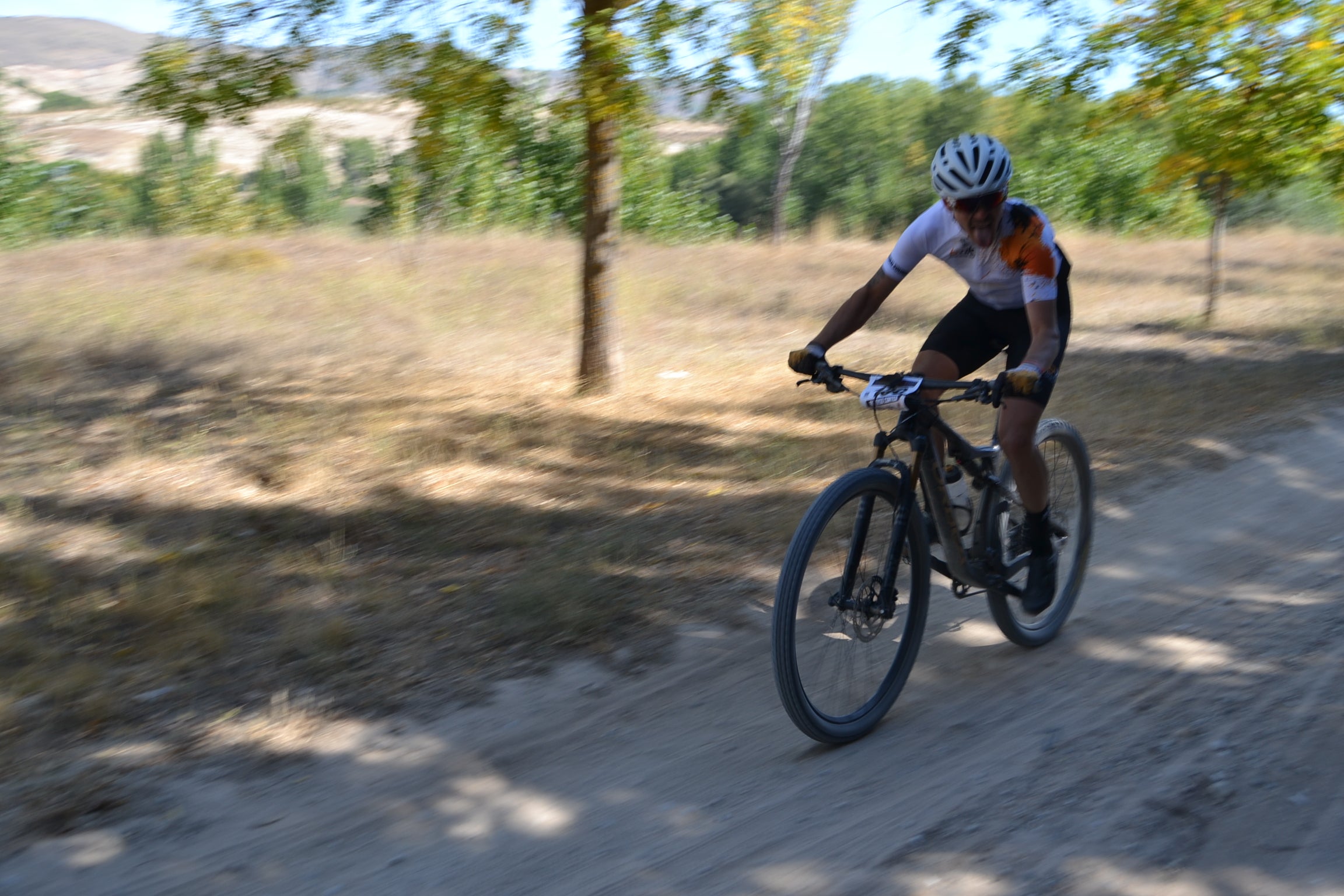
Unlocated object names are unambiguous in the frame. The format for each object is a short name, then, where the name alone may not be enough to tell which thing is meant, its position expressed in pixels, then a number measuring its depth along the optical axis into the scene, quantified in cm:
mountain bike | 367
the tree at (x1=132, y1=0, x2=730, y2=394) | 754
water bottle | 414
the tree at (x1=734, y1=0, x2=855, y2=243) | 787
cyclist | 387
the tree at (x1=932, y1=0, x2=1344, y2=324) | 956
